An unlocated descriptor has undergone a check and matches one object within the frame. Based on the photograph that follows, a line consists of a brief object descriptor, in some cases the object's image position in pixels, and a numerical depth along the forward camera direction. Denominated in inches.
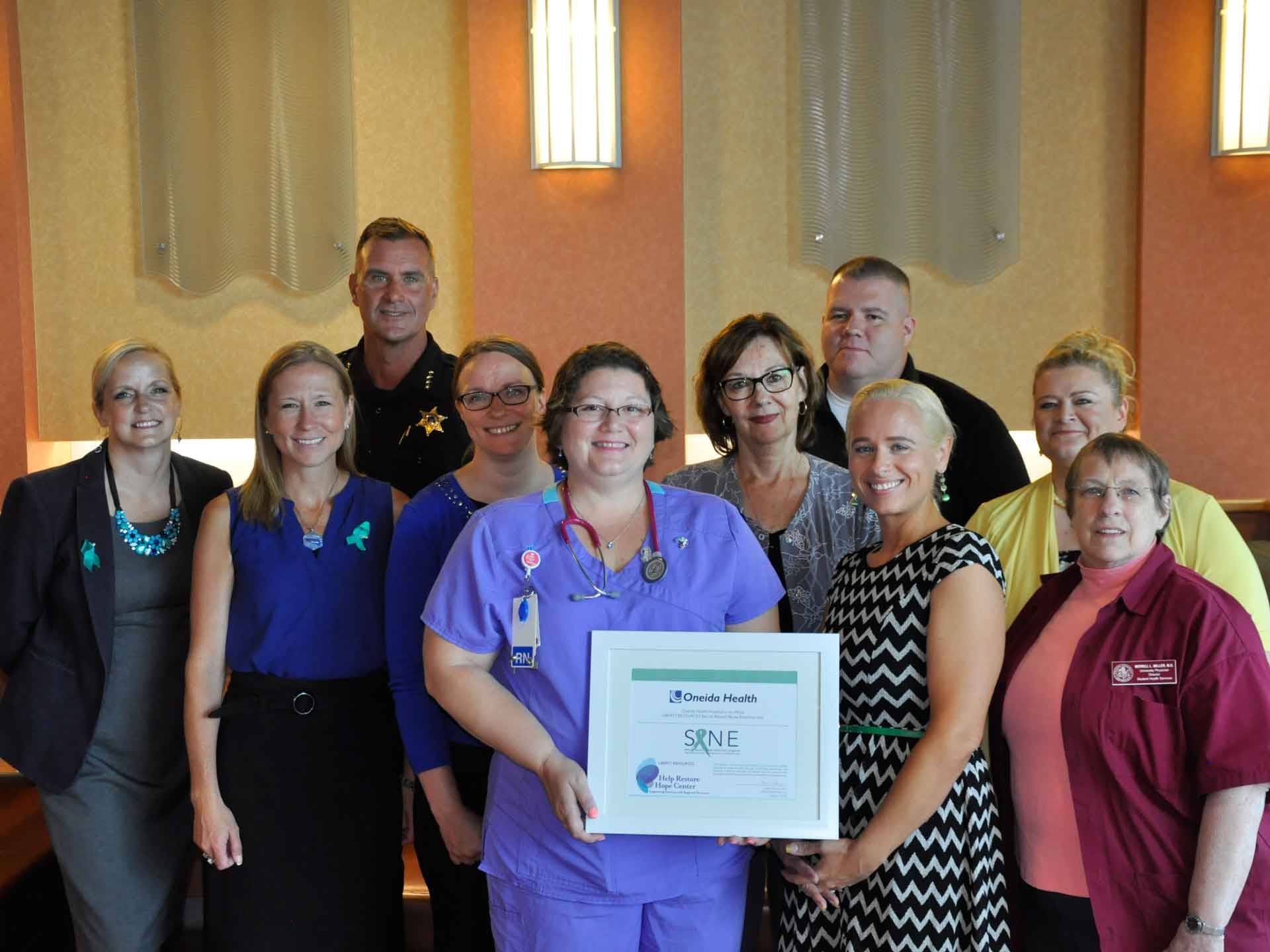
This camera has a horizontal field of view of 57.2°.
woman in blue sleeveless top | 93.7
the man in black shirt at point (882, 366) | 119.8
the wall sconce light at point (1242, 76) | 175.6
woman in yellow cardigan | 86.6
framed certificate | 69.9
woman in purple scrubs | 71.7
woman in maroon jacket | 70.9
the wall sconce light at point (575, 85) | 178.7
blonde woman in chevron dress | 71.6
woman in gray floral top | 92.6
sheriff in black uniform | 122.3
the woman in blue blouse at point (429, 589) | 88.0
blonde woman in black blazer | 103.2
